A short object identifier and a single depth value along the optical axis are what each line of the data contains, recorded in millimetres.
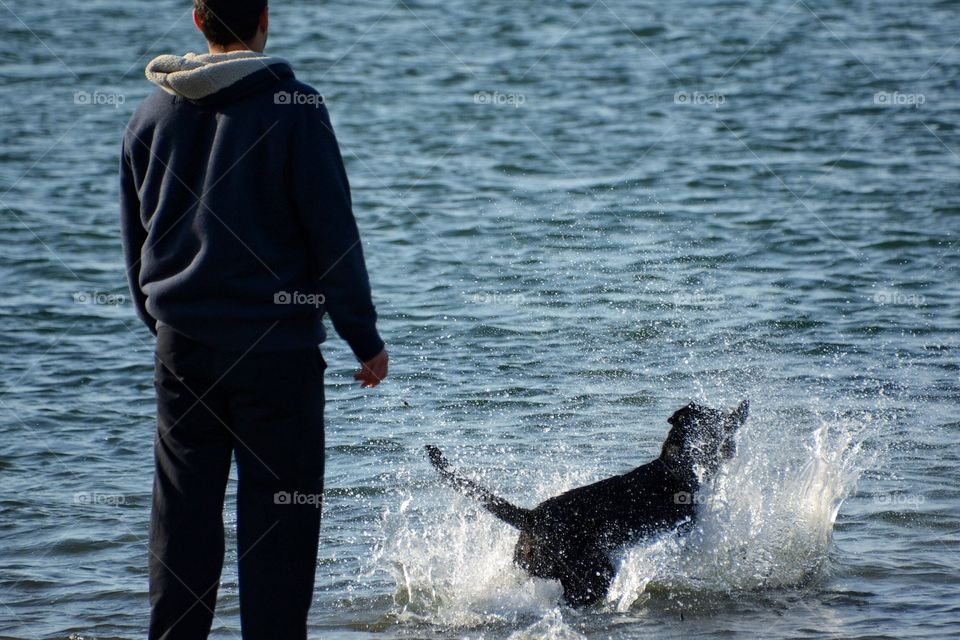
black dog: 9711
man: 6434
